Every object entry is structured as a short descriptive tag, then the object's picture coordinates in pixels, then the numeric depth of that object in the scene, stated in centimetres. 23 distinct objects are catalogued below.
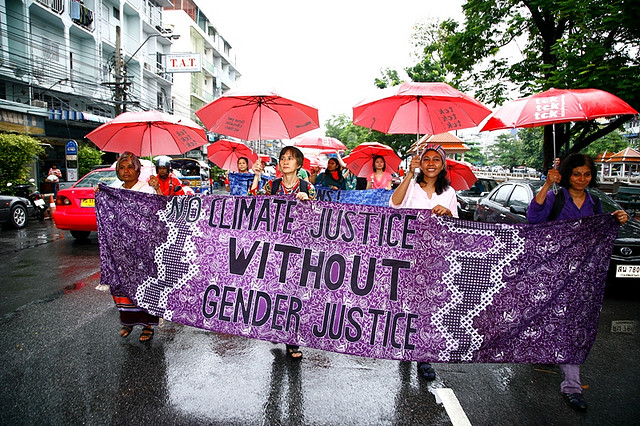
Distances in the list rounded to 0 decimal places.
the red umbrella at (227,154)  1098
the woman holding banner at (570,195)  333
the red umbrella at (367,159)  865
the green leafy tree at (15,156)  1259
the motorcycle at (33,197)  1271
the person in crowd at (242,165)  928
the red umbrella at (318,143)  1115
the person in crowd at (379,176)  788
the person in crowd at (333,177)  758
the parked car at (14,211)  1044
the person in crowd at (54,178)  1454
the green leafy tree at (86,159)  1844
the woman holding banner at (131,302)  380
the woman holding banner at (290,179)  384
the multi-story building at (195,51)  4109
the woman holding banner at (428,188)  350
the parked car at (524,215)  528
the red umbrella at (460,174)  705
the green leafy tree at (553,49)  870
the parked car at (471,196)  1182
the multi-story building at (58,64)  1716
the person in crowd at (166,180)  558
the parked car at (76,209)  834
